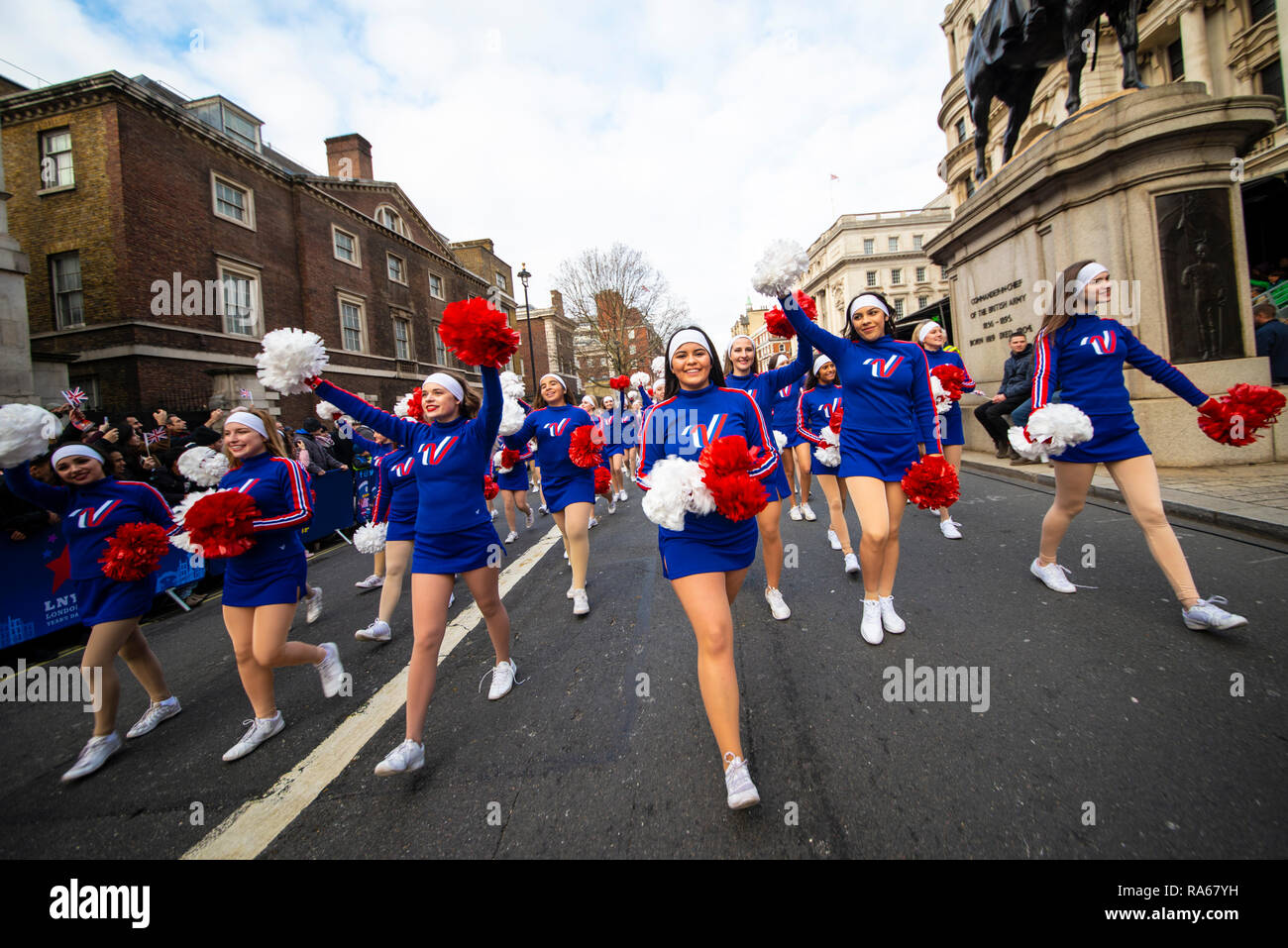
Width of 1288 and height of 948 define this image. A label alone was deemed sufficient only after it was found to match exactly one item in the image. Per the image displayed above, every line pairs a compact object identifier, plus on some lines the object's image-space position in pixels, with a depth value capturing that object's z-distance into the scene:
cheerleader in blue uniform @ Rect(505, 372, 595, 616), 4.76
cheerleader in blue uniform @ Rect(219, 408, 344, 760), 3.06
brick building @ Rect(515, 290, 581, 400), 48.38
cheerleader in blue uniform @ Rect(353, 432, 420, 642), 4.55
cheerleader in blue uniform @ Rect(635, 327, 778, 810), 2.19
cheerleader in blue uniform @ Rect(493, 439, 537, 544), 6.79
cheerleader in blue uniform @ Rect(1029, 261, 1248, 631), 3.39
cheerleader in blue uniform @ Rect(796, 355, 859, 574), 5.14
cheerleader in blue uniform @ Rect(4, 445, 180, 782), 3.15
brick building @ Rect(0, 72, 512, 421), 15.31
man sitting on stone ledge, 8.27
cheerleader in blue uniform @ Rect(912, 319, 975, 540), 6.15
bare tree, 33.53
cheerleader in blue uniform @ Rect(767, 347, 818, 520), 6.64
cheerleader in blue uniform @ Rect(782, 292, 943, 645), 3.55
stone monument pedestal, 7.18
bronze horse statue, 8.21
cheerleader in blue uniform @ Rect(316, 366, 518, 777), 2.77
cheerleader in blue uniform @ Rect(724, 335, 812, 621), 3.91
